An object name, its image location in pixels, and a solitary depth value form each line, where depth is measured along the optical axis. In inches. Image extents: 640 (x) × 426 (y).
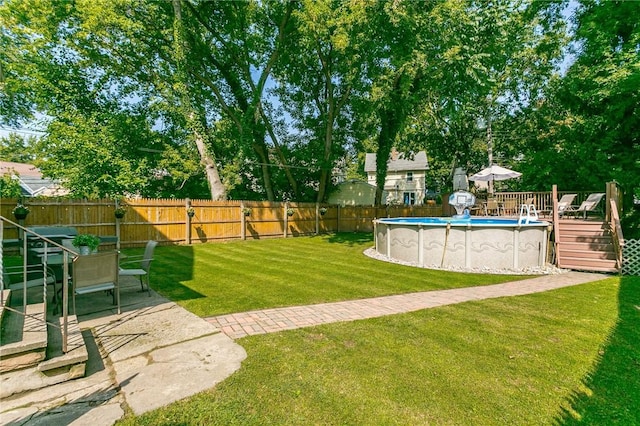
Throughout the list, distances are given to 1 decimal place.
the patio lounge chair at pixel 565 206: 544.2
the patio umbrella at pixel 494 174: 661.9
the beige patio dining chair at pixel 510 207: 639.1
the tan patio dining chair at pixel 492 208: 655.1
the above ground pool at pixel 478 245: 353.1
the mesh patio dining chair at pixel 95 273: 164.1
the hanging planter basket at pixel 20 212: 368.8
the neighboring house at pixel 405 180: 1423.5
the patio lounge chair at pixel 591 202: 518.9
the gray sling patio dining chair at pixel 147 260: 227.6
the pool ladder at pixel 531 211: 547.1
